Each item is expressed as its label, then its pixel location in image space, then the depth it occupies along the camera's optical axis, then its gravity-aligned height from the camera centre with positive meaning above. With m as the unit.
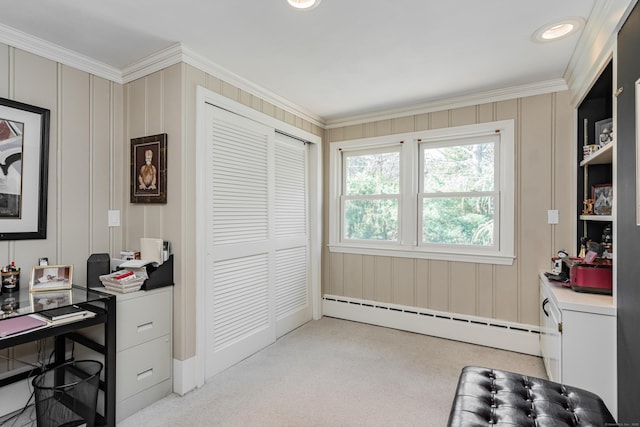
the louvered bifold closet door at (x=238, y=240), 2.59 -0.23
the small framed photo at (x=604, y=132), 2.15 +0.58
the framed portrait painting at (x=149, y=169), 2.39 +0.34
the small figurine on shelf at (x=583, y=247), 2.54 -0.26
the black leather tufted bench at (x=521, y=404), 1.30 -0.81
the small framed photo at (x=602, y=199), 2.31 +0.12
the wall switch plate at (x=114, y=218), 2.58 -0.04
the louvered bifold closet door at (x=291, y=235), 3.42 -0.23
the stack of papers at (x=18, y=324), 1.52 -0.54
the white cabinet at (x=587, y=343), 1.75 -0.73
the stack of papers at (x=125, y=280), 2.11 -0.44
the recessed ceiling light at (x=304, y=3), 1.79 +1.17
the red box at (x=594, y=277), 2.04 -0.40
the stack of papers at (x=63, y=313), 1.72 -0.54
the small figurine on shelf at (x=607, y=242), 2.30 -0.20
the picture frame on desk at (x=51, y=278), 2.05 -0.41
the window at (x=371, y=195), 3.73 +0.23
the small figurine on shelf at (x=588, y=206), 2.54 +0.07
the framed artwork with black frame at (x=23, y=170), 2.05 +0.28
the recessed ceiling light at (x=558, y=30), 1.99 +1.18
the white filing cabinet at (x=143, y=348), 2.04 -0.90
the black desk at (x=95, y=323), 1.74 -0.61
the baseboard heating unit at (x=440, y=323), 3.02 -1.14
